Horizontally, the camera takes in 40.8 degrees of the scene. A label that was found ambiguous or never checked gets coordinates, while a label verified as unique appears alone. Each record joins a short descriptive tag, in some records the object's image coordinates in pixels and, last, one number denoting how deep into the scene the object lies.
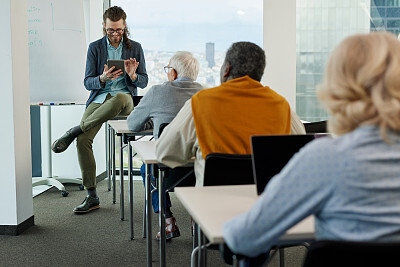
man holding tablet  4.55
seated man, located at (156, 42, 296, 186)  2.40
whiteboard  5.18
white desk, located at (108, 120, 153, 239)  3.80
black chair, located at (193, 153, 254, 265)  2.19
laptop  1.80
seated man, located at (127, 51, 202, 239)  3.46
